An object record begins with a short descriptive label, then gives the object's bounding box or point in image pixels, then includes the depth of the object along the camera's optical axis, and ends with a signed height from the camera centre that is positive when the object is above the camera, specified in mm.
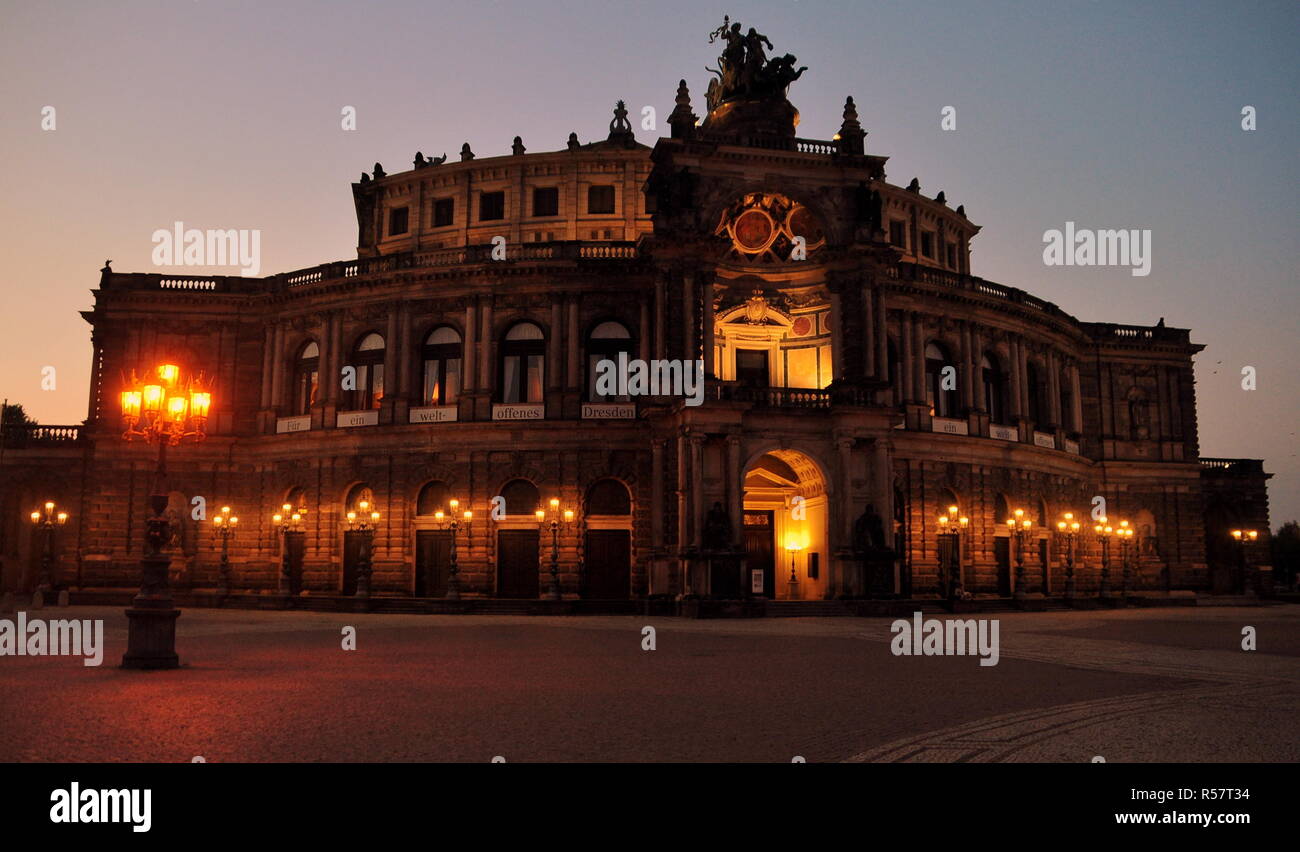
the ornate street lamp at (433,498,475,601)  47938 +1001
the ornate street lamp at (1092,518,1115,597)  54284 -147
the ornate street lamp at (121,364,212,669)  19906 +744
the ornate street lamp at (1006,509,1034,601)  52625 +399
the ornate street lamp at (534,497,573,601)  46812 +1014
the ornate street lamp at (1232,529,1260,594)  63534 -108
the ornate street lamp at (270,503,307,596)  51594 +657
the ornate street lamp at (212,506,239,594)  48938 +614
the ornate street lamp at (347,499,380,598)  49781 +852
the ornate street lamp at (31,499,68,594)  48469 +719
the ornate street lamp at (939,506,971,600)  49078 +541
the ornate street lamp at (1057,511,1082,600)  49922 +231
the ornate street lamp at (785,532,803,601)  47750 -320
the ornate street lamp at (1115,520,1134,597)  56625 -478
